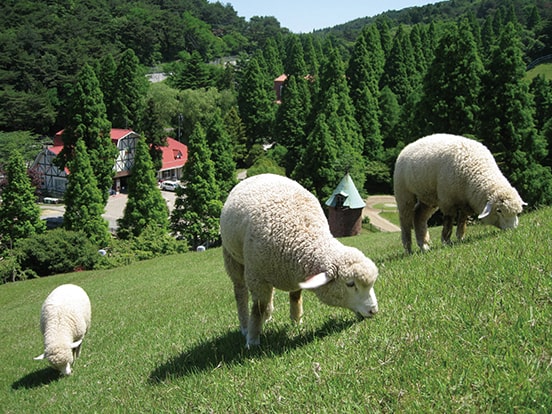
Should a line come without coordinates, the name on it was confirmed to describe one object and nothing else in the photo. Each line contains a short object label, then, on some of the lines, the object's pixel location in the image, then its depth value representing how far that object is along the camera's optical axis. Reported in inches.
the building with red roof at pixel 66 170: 2423.7
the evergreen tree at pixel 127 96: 2650.1
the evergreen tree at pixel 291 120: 2463.8
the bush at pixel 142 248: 1307.8
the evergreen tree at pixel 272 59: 3705.7
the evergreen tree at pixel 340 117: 1854.5
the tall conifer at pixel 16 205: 1331.2
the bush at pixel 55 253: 1227.2
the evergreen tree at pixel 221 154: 1669.5
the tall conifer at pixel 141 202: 1481.3
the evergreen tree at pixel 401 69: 2736.2
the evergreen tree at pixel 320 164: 1808.6
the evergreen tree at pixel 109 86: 2679.6
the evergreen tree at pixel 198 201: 1523.1
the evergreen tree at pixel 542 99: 1665.8
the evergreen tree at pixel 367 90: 2326.5
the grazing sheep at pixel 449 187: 386.3
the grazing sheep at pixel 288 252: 227.1
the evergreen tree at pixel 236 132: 2707.7
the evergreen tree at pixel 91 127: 1731.1
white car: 2534.4
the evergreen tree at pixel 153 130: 2412.6
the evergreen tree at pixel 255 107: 2908.5
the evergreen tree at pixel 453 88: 1330.0
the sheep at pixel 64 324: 421.1
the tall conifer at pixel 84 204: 1403.8
